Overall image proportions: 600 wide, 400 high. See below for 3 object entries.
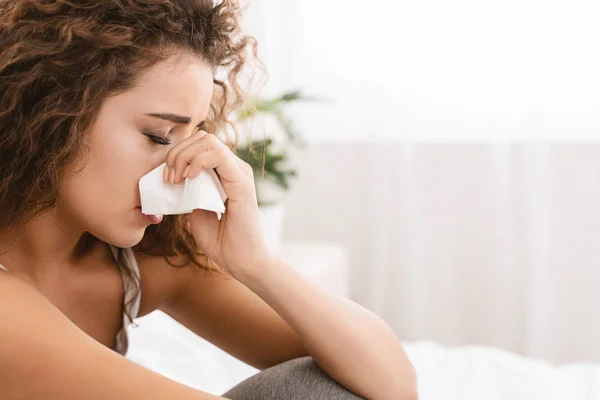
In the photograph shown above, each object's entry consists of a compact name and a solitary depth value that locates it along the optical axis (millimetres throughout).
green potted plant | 2890
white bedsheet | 1813
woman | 1457
